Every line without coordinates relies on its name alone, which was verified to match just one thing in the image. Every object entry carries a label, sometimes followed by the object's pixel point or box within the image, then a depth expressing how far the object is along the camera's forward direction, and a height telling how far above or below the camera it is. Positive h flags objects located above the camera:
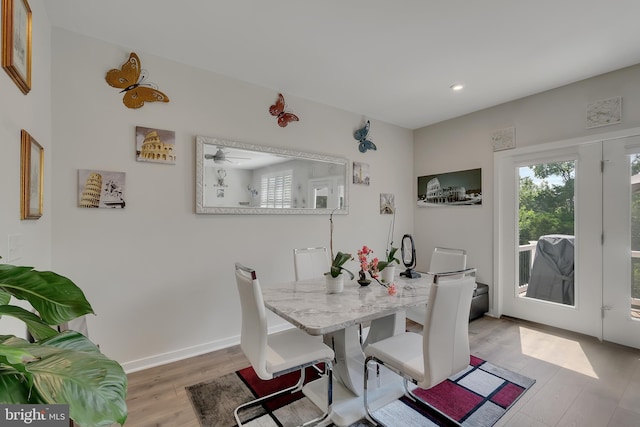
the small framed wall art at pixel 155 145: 2.41 +0.57
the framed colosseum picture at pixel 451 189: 3.79 +0.36
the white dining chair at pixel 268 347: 1.56 -0.81
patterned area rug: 1.82 -1.27
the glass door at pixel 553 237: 2.95 -0.24
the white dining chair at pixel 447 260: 2.64 -0.43
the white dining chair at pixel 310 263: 2.69 -0.46
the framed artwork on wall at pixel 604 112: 2.76 +1.00
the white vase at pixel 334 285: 2.08 -0.50
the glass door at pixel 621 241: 2.71 -0.24
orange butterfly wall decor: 2.30 +1.04
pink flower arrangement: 2.17 -0.40
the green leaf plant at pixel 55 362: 0.43 -0.25
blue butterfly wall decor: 3.82 +1.00
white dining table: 1.66 -0.57
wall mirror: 2.74 +0.36
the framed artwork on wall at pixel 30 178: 1.39 +0.18
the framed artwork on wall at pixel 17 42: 1.14 +0.74
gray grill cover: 3.12 -0.61
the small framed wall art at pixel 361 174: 3.82 +0.54
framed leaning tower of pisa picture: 2.20 +0.19
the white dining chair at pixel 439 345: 1.47 -0.69
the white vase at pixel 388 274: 2.30 -0.47
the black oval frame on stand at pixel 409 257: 2.64 -0.41
